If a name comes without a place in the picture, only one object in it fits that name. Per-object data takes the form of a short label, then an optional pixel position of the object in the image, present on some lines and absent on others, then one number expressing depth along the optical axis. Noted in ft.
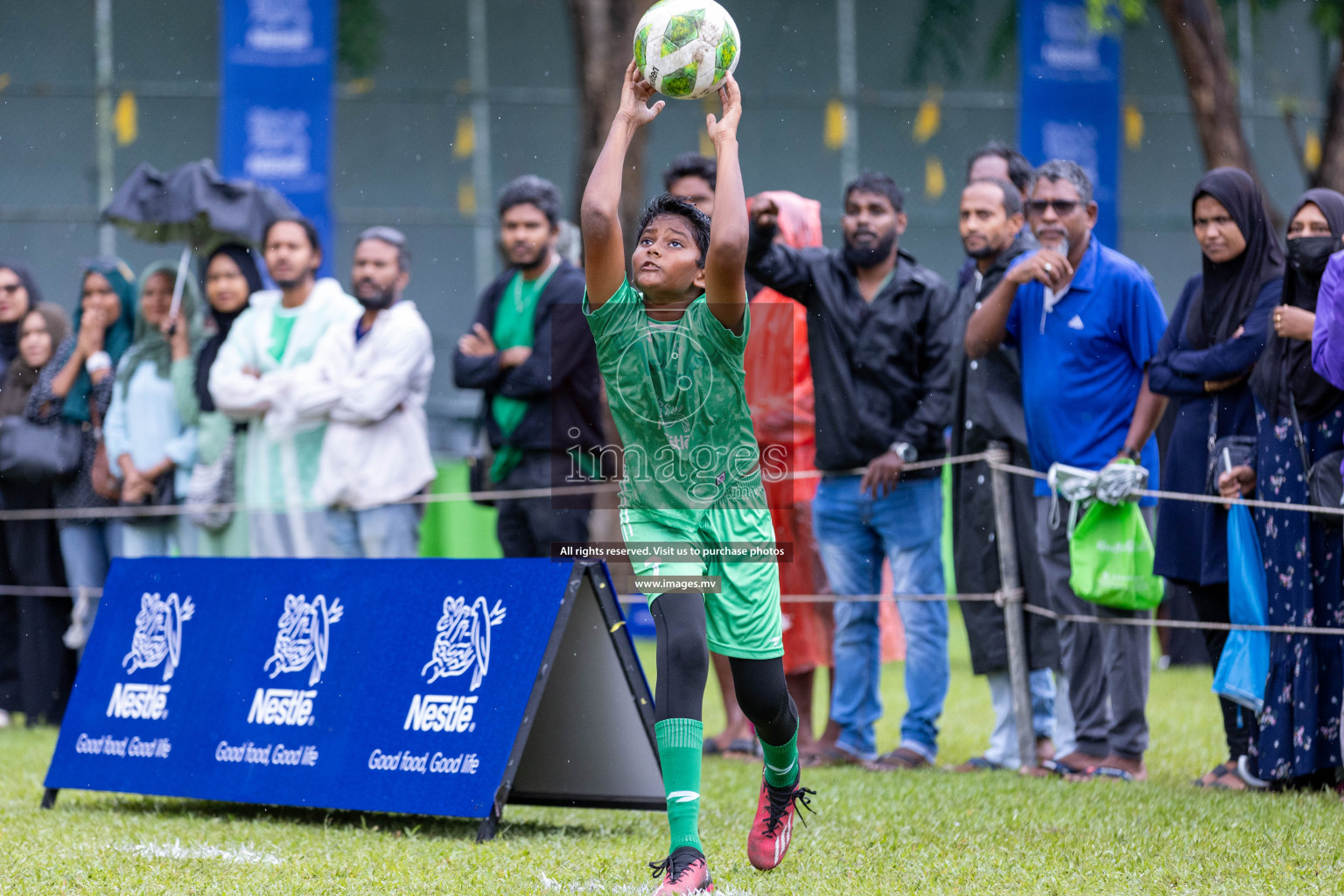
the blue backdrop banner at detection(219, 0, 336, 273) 98.37
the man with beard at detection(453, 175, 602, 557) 54.49
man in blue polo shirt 46.16
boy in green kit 30.53
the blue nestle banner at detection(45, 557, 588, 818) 37.50
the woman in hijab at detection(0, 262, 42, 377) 66.44
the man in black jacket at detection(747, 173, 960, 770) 50.16
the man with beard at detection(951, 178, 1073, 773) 48.85
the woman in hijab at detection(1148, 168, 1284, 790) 43.91
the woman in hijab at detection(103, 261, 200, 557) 62.08
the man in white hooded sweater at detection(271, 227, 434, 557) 57.06
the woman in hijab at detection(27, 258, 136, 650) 63.82
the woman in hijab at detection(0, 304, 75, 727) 63.00
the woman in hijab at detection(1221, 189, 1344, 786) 41.29
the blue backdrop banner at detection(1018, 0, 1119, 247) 100.89
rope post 47.78
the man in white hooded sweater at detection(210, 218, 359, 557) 58.54
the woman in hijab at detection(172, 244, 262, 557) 60.75
